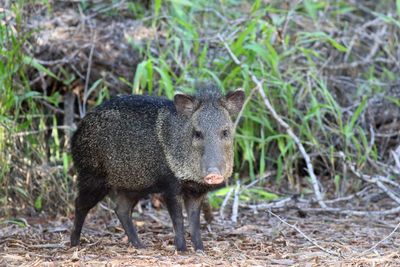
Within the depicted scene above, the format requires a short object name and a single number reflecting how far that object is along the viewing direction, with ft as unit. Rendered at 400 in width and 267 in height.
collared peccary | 33.01
